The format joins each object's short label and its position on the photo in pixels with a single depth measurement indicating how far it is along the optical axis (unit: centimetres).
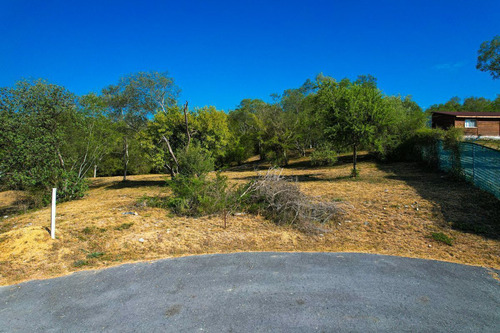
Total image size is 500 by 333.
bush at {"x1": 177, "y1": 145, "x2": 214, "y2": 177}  1028
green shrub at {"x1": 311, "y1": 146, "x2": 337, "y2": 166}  2409
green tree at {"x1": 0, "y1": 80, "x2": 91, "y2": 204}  932
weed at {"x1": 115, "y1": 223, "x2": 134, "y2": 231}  746
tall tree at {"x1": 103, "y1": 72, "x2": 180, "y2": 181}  1881
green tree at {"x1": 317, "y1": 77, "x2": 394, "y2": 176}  1538
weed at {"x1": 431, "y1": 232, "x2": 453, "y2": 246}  607
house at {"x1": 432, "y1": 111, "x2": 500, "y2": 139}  2922
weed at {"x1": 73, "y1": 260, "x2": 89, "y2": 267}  545
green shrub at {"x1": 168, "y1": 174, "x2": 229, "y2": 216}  859
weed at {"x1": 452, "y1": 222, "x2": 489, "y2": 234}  651
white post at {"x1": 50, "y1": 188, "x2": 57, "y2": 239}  653
